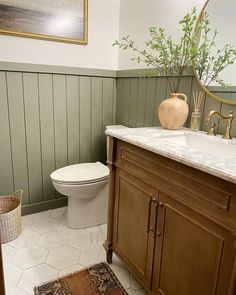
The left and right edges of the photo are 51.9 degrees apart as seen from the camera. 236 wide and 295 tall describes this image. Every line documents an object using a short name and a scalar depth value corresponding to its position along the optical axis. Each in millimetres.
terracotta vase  1418
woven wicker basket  1747
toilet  1789
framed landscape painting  1769
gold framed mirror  1323
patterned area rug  1385
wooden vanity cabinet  818
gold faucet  1275
